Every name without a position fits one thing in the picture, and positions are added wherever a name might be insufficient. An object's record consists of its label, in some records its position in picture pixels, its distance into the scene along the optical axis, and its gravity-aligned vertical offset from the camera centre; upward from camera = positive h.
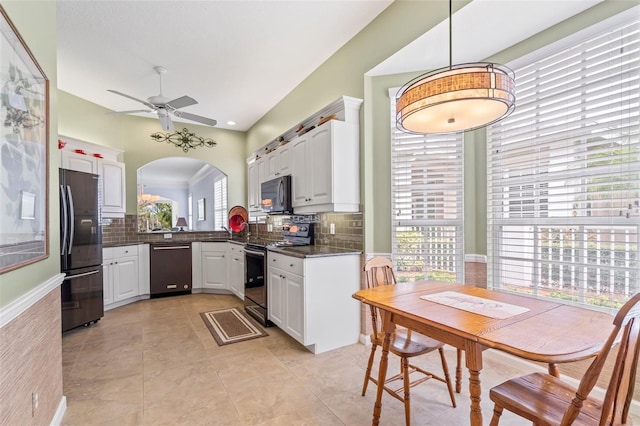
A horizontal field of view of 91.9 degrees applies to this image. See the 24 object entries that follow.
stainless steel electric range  3.51 -0.65
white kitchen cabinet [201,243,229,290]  5.17 -0.89
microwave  3.68 +0.21
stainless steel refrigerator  3.21 -0.39
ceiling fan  3.32 +1.20
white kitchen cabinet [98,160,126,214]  4.31 +0.40
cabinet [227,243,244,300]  4.55 -0.85
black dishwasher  4.85 -0.90
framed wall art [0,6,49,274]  1.27 +0.28
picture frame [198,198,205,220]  5.69 +0.07
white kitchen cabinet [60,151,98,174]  3.76 +0.66
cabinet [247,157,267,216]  4.50 +0.48
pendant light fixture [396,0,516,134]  1.49 +0.58
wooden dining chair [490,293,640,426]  1.04 -0.80
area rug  3.22 -1.30
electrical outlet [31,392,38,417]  1.54 -0.96
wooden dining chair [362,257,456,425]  1.83 -0.83
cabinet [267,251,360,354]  2.79 -0.83
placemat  1.53 -0.50
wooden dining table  1.16 -0.50
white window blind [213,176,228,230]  5.83 +0.21
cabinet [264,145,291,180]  3.78 +0.65
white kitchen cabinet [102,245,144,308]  4.24 -0.87
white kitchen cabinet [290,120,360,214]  2.96 +0.45
